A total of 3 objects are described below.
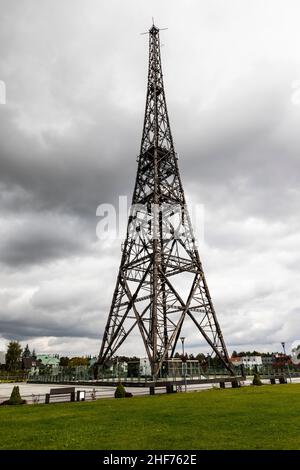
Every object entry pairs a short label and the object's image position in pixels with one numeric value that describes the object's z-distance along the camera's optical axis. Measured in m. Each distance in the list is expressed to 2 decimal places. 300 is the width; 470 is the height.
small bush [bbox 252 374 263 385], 29.56
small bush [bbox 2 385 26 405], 19.10
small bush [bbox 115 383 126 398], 21.19
